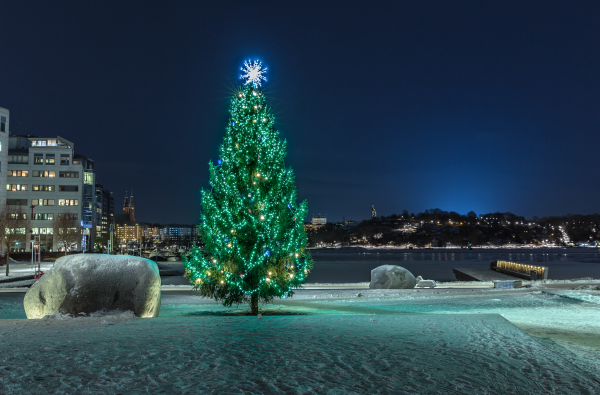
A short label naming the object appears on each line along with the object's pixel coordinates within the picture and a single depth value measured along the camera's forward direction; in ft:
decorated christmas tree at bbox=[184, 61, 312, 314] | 47.06
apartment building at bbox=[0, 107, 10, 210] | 234.38
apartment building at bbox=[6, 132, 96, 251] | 327.26
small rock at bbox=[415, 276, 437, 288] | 94.38
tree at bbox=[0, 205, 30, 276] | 192.95
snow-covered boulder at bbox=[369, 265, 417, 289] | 84.79
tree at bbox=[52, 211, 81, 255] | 271.14
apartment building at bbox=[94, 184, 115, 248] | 500.94
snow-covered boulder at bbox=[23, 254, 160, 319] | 38.19
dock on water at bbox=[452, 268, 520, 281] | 123.24
